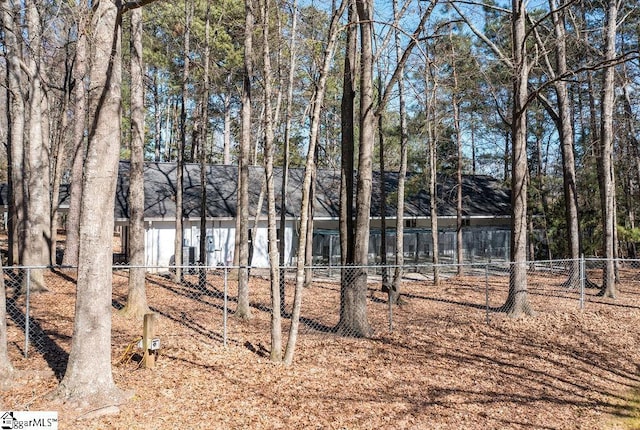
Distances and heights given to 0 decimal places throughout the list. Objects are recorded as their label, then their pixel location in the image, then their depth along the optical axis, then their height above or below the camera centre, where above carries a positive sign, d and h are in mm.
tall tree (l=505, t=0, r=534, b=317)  10547 +1730
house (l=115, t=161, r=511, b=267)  19422 +653
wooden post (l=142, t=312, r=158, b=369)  6223 -1481
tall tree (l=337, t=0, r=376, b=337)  8641 +522
